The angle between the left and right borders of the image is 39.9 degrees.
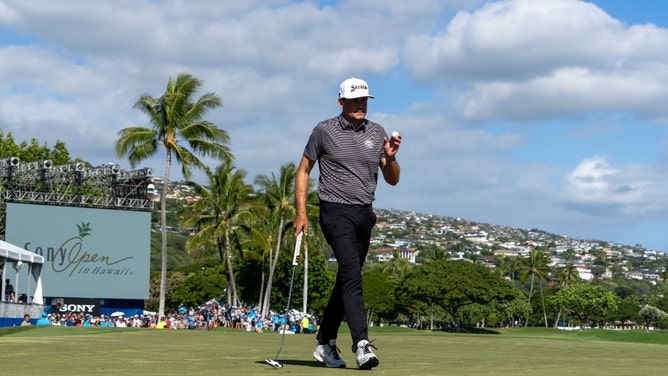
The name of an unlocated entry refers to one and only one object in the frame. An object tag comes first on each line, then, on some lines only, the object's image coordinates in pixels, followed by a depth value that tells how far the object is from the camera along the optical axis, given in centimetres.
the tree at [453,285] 8062
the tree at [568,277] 15275
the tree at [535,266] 13688
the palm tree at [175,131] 4906
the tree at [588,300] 12312
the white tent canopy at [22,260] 3234
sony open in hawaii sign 6341
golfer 727
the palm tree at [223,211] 6125
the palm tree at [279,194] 6644
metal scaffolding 6284
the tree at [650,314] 12125
